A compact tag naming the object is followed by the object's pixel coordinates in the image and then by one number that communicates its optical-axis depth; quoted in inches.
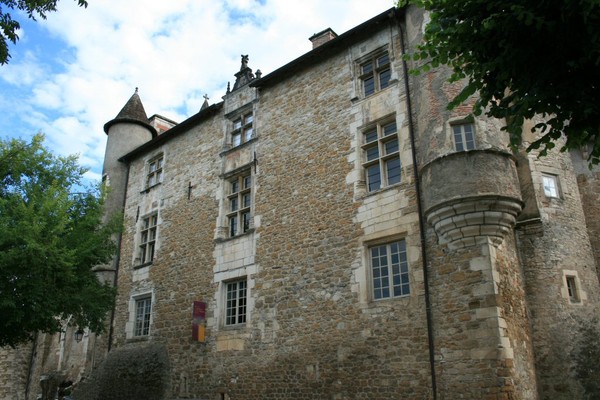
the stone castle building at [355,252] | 352.5
